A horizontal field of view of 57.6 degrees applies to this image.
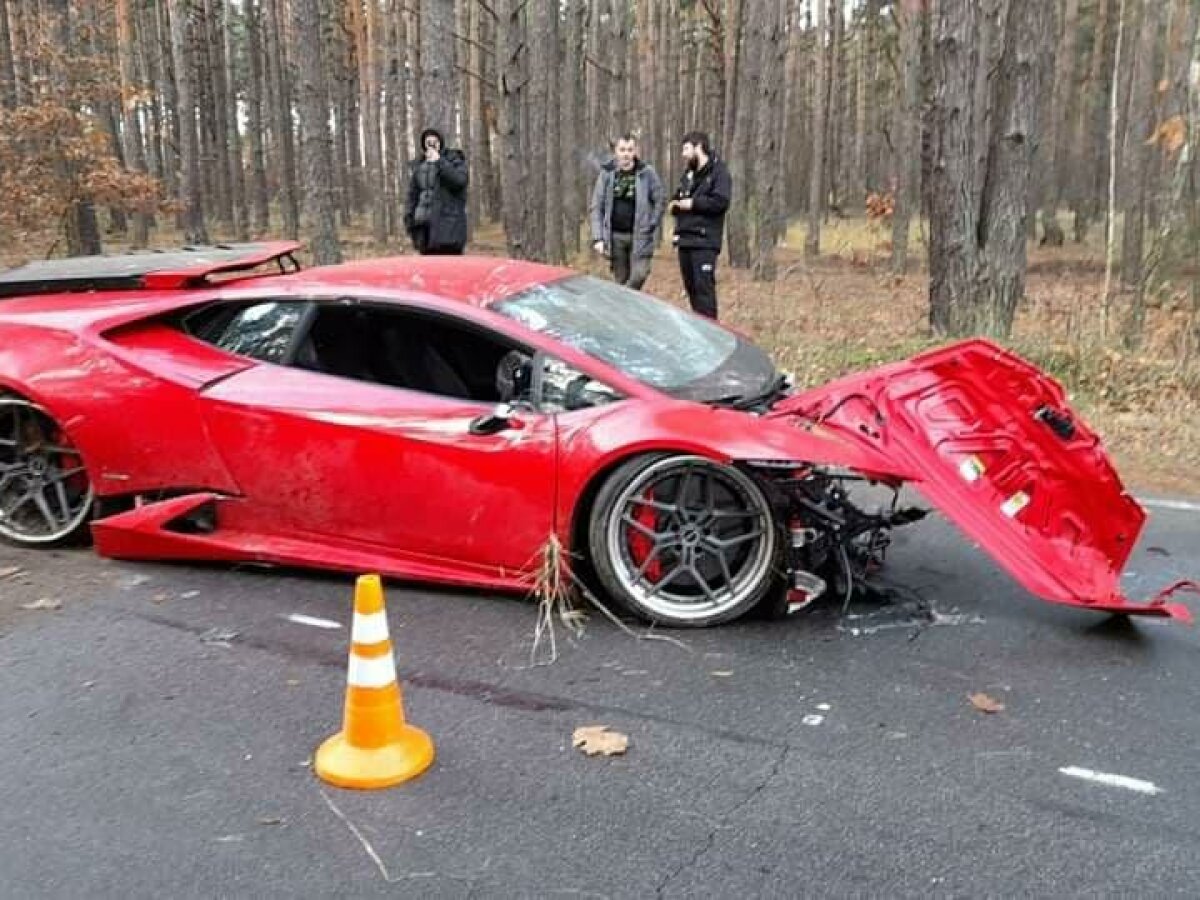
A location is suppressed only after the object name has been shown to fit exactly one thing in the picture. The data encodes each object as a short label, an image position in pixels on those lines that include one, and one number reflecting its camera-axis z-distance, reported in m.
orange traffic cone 3.04
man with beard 9.70
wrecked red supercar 3.90
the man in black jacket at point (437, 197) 10.30
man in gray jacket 9.79
